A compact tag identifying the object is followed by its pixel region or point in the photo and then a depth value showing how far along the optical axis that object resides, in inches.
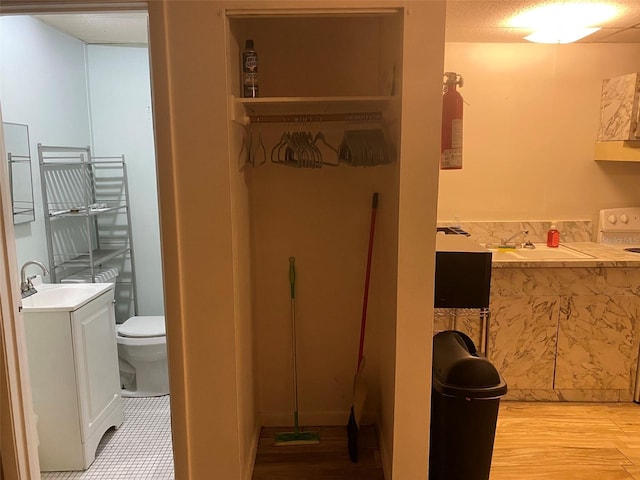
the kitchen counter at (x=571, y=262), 118.0
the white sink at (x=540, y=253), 124.0
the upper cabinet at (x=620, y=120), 122.6
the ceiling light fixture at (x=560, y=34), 116.8
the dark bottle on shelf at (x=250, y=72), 85.7
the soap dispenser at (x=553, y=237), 136.1
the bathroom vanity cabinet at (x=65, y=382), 100.7
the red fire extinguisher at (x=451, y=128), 88.9
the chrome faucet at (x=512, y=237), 139.4
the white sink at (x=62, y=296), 100.4
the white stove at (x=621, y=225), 138.3
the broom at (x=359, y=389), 100.1
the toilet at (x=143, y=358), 133.6
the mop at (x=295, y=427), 105.7
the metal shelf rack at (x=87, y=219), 131.0
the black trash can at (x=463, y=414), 83.9
